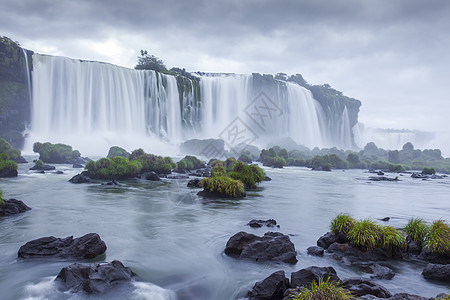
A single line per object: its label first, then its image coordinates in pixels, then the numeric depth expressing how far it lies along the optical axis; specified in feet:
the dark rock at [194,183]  71.15
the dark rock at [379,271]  23.04
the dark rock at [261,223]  37.81
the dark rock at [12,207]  39.46
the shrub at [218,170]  75.49
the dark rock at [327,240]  30.24
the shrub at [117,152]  125.59
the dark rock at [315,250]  27.58
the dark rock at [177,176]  89.50
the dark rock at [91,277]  19.72
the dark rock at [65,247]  25.23
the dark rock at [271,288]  18.83
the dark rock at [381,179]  113.50
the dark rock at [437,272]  22.33
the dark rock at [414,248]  28.09
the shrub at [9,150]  108.87
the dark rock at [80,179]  72.76
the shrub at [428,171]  152.56
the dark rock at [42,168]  92.40
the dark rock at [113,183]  70.90
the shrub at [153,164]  90.89
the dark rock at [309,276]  18.95
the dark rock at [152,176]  82.69
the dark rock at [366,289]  17.89
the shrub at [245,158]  150.06
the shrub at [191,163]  109.29
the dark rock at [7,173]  76.84
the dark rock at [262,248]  26.09
